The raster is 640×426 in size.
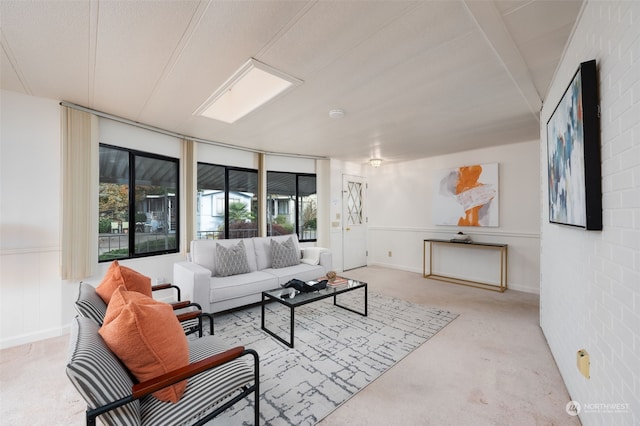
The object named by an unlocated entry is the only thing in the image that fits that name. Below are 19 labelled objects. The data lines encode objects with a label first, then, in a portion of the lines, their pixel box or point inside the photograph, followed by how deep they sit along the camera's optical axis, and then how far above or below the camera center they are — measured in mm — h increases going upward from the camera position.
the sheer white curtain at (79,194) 2754 +239
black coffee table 2578 -873
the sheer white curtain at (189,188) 3922 +410
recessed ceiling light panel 2143 +1230
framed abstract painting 1282 +340
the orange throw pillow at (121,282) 1697 -462
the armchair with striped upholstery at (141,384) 919 -716
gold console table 4238 -969
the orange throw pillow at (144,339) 1125 -551
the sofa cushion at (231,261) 3406 -609
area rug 1732 -1260
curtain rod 2832 +1179
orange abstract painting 4512 +337
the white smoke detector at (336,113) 2920 +1167
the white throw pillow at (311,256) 4168 -673
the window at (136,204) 3242 +150
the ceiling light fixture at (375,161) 5148 +1057
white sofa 2947 -792
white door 5859 -194
